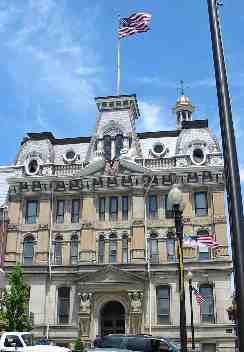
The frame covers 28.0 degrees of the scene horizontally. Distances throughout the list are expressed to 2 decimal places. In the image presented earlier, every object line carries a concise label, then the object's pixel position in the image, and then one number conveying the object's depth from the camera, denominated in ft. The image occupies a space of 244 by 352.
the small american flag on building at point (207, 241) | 102.19
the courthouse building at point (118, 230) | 137.90
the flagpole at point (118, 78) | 169.37
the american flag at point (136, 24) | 120.50
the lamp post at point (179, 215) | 47.62
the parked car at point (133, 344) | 71.41
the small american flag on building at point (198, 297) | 115.85
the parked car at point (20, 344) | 64.08
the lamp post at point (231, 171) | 17.26
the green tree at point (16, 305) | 122.21
